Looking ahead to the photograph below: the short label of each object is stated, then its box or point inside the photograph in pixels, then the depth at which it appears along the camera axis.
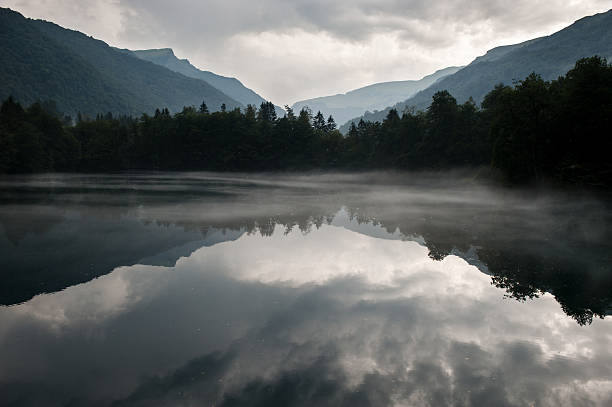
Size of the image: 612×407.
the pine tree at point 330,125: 153.00
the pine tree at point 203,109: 155.77
